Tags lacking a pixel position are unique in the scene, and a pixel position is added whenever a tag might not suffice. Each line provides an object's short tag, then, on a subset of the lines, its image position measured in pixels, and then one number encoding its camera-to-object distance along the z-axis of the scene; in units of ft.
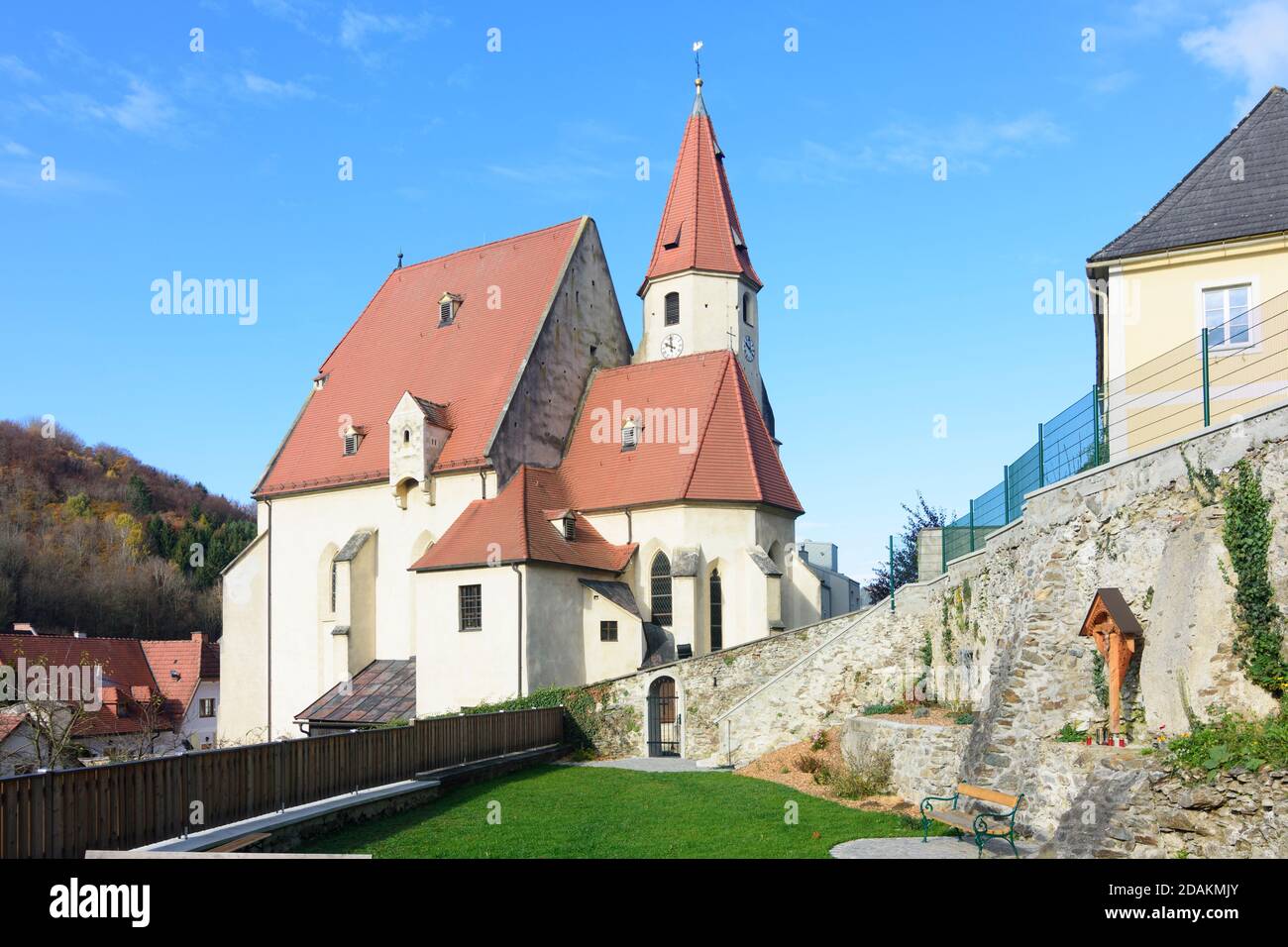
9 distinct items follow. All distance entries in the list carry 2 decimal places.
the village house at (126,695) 125.39
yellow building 52.13
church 100.73
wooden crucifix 41.24
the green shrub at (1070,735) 43.83
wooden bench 38.78
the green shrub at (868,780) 56.85
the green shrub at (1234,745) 31.17
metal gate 87.20
